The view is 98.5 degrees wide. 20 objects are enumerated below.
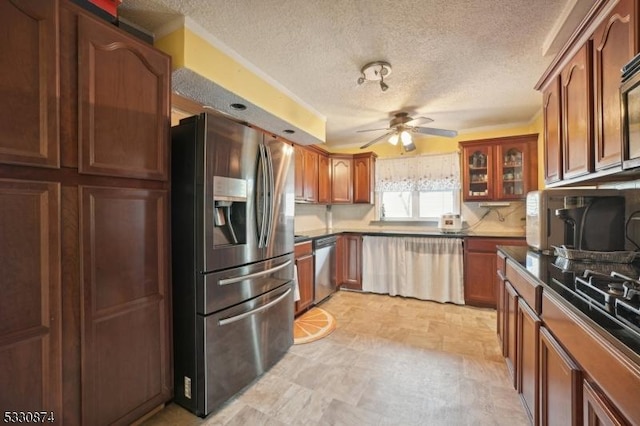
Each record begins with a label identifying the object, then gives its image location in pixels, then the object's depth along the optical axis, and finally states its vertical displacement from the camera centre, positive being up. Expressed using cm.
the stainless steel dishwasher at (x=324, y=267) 346 -73
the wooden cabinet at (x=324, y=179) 424 +53
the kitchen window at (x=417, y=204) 418 +12
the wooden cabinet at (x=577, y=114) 141 +54
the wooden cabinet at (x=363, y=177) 442 +57
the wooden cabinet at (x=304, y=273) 307 -71
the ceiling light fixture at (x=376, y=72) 214 +113
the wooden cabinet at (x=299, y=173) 364 +54
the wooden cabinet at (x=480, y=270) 332 -72
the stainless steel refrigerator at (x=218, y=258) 164 -29
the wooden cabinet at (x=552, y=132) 180 +55
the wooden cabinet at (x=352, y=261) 409 -73
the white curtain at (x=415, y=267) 356 -76
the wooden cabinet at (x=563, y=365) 71 -54
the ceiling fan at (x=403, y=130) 300 +93
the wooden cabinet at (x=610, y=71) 110 +62
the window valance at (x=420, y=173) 410 +61
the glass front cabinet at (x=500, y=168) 346 +57
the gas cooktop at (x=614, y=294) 81 -29
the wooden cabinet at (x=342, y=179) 448 +54
